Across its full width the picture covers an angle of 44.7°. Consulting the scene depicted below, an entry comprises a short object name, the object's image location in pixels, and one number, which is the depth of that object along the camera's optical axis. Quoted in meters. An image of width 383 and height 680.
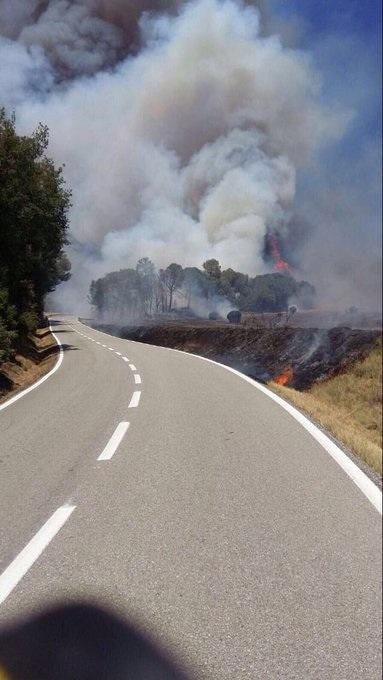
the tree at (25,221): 13.86
